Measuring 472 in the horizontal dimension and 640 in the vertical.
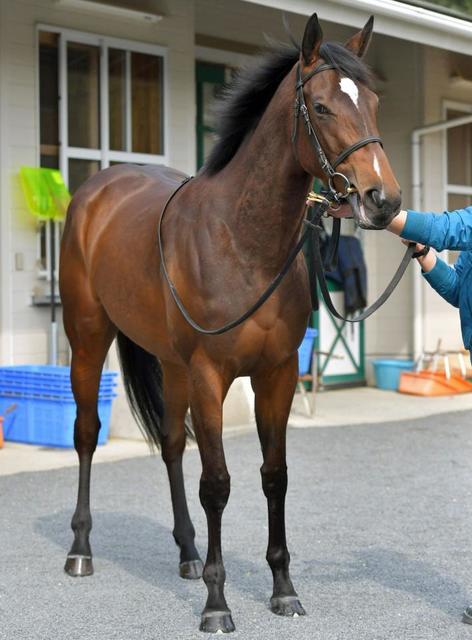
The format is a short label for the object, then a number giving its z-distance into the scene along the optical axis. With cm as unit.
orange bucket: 930
